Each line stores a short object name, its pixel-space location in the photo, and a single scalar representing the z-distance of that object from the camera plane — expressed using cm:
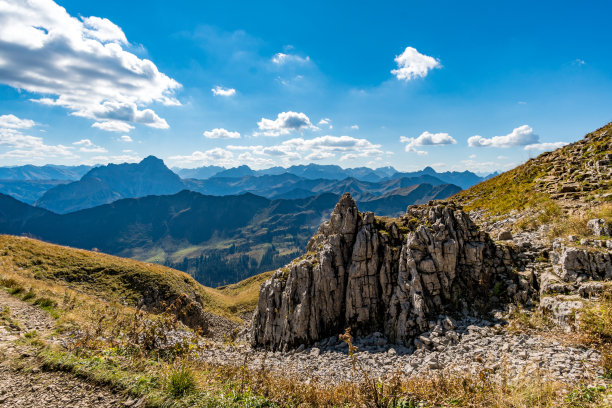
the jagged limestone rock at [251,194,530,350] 2214
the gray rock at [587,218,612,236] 1940
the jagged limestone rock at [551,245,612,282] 1736
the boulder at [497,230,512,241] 2550
